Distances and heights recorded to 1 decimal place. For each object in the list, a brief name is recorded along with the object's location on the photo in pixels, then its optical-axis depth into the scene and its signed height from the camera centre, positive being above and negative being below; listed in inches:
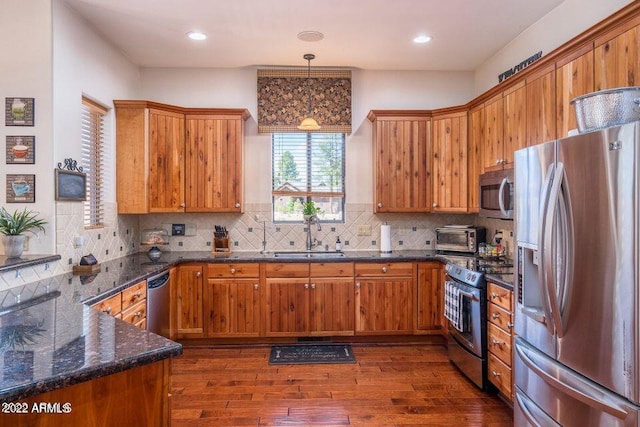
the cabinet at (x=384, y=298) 153.5 -32.4
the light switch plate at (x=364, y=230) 176.7 -5.9
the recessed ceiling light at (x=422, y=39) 140.7 +65.8
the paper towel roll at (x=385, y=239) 168.2 -9.6
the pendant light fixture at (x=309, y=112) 148.5 +47.3
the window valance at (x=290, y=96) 173.6 +54.9
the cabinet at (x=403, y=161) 164.6 +24.0
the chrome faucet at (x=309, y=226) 169.8 -4.0
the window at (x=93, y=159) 134.0 +21.4
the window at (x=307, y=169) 177.5 +22.3
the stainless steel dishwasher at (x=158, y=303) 123.6 -29.0
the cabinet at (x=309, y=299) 152.1 -32.5
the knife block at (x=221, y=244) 166.7 -11.6
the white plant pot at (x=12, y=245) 100.0 -7.2
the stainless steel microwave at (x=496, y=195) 117.2 +7.4
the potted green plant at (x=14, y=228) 100.3 -2.7
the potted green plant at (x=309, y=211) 168.6 +2.7
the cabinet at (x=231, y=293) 151.5 -29.7
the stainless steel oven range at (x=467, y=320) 116.2 -33.2
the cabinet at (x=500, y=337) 102.1 -33.6
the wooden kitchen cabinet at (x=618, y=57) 77.3 +33.8
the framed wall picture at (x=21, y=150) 107.1 +18.9
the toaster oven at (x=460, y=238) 155.9 -8.6
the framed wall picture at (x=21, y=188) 106.9 +8.2
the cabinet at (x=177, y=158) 151.3 +24.2
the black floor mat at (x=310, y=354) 138.9 -51.5
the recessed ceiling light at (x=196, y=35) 137.2 +65.7
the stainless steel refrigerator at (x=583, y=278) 58.8 -10.7
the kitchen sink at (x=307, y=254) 156.0 -15.7
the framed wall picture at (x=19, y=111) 106.9 +29.6
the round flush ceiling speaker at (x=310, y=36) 136.2 +65.4
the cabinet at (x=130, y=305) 95.4 -23.7
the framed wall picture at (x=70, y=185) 109.5 +9.7
